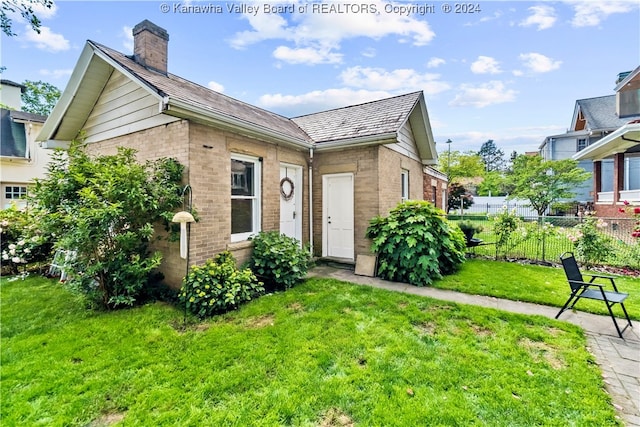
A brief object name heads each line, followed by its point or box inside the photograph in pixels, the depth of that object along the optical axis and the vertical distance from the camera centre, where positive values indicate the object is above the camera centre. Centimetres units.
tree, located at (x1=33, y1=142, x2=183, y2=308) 430 -4
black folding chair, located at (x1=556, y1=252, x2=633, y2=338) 362 -120
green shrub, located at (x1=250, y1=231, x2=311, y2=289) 576 -115
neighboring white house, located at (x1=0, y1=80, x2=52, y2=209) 1175 +253
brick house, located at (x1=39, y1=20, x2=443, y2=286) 513 +146
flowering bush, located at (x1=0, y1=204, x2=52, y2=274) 699 -80
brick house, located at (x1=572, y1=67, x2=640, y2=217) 1069 +231
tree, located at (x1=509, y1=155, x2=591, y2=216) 1648 +179
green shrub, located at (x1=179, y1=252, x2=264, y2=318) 444 -136
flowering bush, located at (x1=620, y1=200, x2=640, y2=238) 541 -23
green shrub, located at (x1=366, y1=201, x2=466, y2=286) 604 -83
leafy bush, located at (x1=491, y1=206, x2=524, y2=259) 773 -53
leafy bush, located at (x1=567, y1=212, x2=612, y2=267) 664 -80
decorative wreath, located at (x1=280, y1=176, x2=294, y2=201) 717 +54
